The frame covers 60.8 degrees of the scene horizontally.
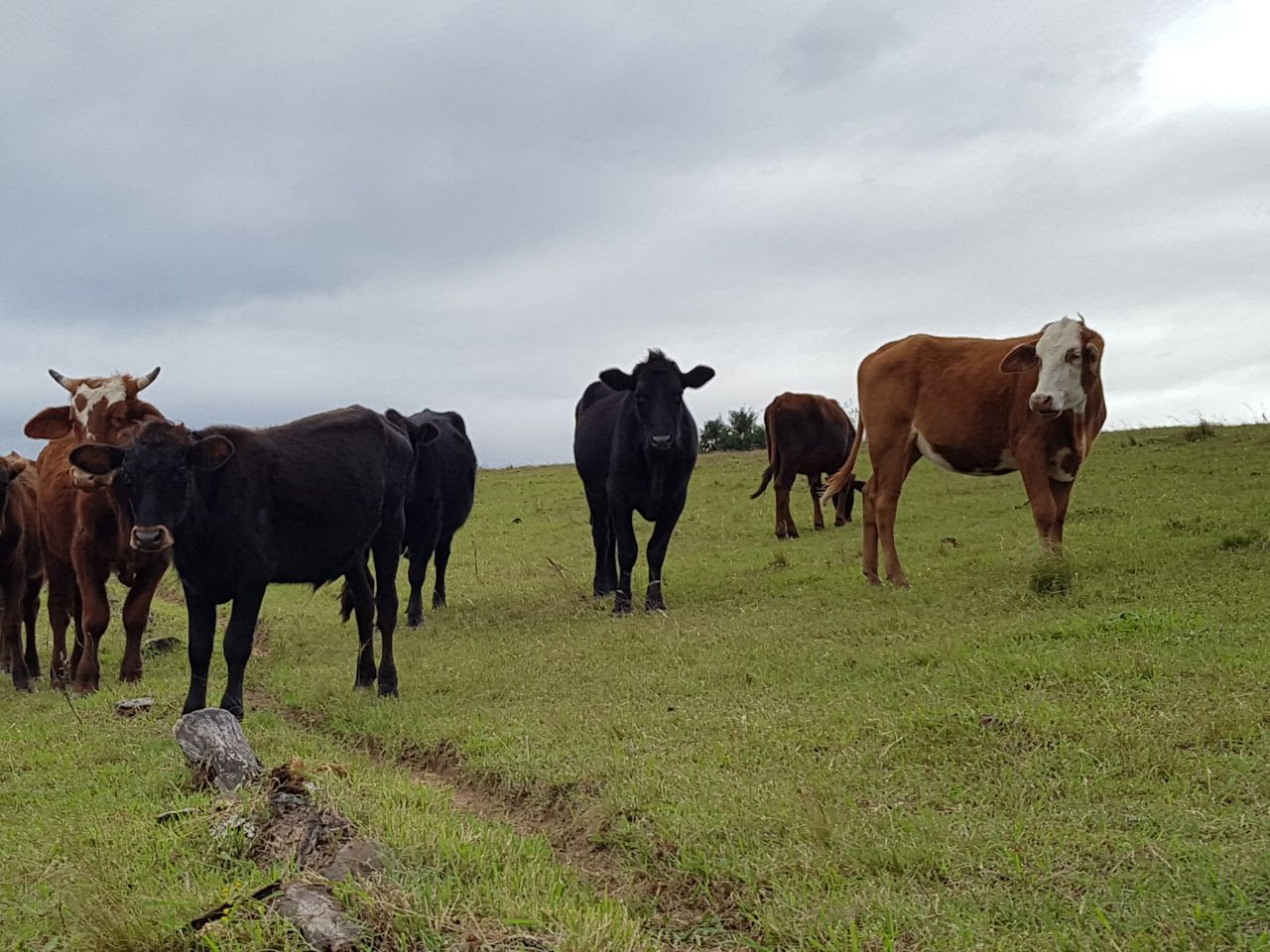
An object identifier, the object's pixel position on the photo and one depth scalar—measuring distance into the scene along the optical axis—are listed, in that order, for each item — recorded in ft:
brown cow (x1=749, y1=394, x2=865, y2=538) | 54.75
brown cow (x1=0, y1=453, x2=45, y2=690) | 30.04
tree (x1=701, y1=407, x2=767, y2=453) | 131.64
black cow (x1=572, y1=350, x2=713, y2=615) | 35.29
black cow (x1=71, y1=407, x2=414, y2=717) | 21.38
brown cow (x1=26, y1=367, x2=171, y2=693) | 28.32
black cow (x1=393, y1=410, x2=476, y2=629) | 37.73
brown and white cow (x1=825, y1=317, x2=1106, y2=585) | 30.42
